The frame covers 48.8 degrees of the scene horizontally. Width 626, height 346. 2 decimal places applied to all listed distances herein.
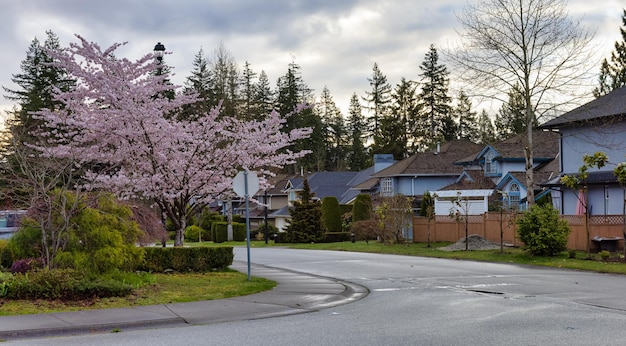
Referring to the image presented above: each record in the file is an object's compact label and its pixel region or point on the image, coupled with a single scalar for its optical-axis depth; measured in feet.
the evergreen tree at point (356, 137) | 329.72
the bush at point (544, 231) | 89.92
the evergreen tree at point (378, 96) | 326.24
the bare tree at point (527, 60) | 109.29
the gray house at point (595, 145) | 108.06
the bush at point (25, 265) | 53.57
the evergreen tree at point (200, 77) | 231.50
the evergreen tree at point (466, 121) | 321.52
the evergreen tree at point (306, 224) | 176.14
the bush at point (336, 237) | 179.63
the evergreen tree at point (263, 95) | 289.53
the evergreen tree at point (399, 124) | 294.66
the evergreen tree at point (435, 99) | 310.04
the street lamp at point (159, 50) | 68.23
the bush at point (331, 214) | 194.70
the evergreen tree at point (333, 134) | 345.72
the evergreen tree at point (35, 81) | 159.69
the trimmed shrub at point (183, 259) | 65.51
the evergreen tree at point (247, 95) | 223.10
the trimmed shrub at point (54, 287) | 45.70
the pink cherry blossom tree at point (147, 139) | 64.85
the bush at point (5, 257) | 61.31
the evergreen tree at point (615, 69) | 226.79
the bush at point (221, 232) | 212.02
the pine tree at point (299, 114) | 298.56
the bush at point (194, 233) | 235.20
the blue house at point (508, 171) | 148.03
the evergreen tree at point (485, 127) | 316.19
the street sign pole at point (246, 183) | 60.18
